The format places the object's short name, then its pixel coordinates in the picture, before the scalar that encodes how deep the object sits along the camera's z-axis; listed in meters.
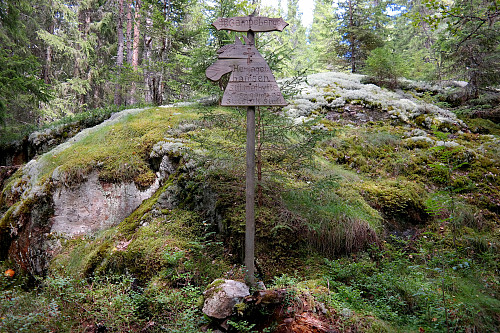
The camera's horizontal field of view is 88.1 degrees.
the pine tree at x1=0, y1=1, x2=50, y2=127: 7.28
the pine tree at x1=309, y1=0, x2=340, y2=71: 13.56
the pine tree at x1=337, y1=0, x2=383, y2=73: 12.50
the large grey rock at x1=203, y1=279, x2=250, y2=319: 2.87
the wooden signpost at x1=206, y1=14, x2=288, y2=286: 3.41
